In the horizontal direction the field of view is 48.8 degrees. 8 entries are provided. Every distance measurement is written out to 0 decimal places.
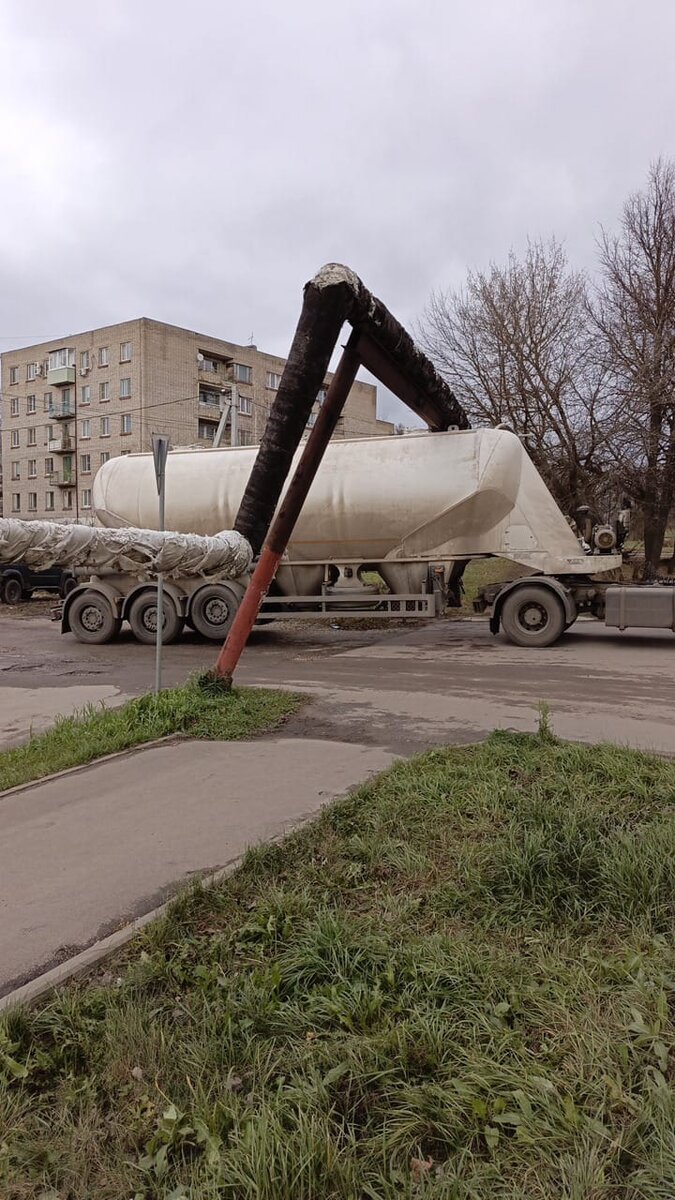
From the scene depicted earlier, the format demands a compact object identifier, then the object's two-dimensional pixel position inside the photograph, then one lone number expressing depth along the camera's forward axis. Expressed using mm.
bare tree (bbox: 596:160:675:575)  20734
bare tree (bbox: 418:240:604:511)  24078
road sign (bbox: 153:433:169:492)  7750
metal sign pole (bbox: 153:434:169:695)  7742
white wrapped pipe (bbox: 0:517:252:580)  12961
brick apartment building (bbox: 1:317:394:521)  53250
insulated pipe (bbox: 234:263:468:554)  8609
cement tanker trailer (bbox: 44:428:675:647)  13844
